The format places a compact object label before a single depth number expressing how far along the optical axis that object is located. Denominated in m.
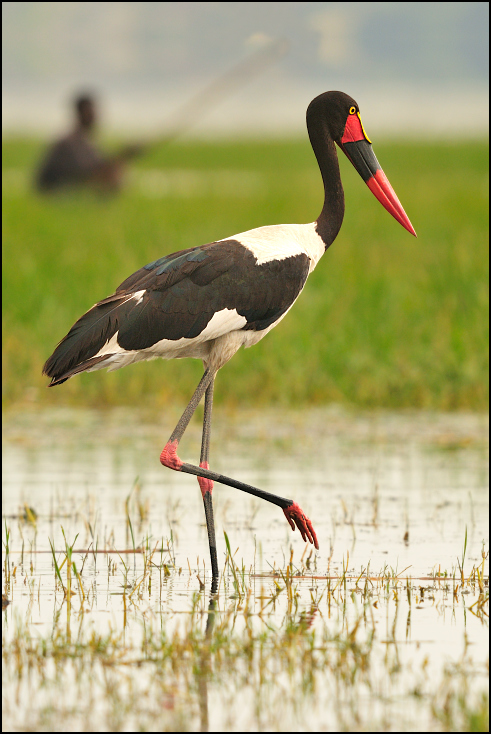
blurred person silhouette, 46.25
